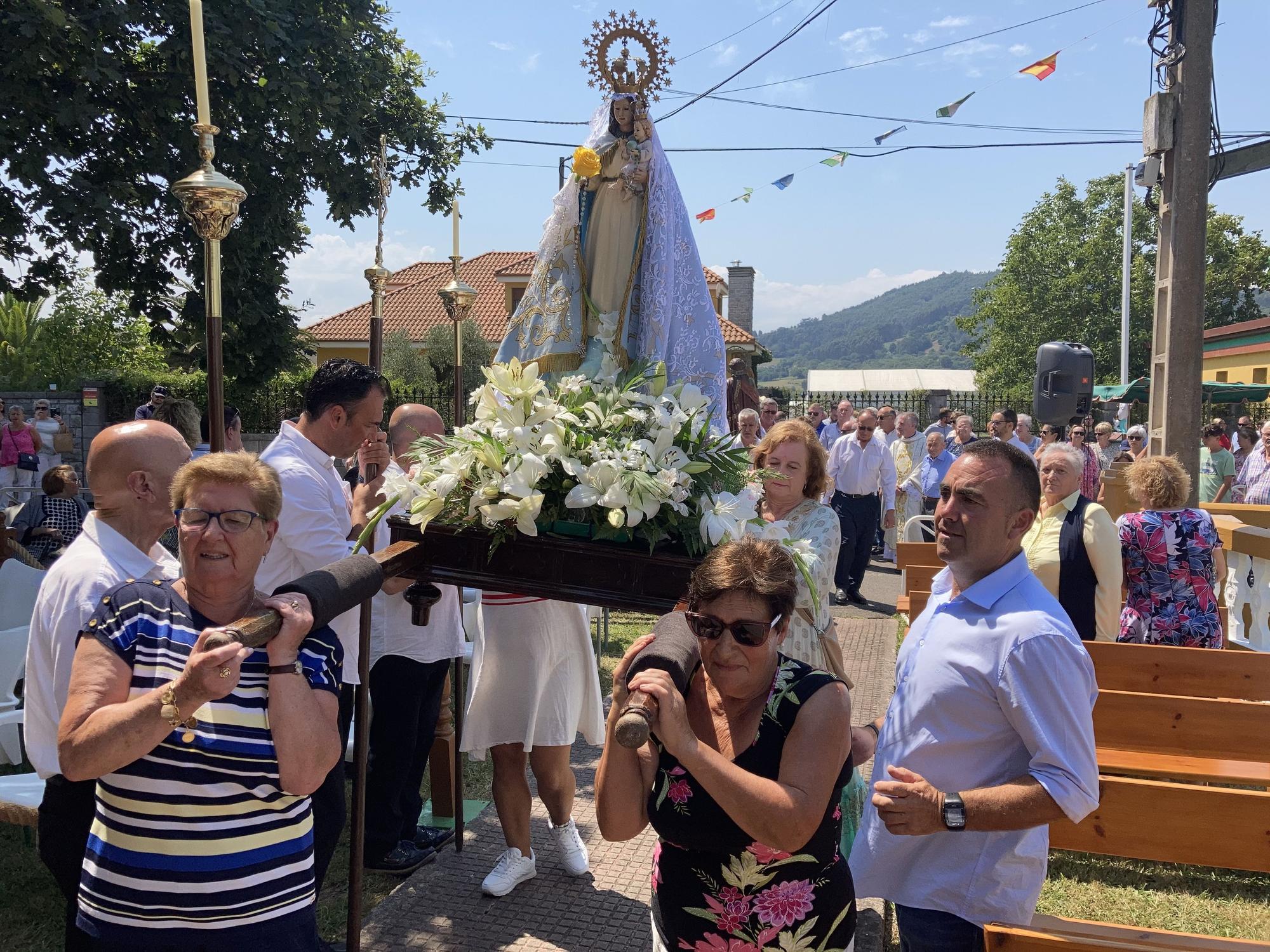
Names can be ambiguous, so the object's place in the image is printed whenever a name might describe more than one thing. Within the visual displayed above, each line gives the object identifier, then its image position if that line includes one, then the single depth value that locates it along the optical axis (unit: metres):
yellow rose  4.11
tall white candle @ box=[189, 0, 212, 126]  3.63
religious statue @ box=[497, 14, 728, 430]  4.14
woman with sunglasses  2.12
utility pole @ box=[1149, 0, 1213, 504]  7.45
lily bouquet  2.50
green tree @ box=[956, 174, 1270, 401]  50.75
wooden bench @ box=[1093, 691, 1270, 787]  4.38
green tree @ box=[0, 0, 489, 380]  11.25
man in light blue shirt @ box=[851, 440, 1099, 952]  2.30
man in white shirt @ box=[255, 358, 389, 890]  3.71
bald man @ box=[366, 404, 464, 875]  4.46
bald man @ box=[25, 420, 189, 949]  2.66
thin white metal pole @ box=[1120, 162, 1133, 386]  28.44
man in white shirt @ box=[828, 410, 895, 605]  10.95
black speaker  10.55
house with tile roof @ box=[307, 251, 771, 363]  35.84
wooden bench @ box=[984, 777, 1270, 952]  3.59
